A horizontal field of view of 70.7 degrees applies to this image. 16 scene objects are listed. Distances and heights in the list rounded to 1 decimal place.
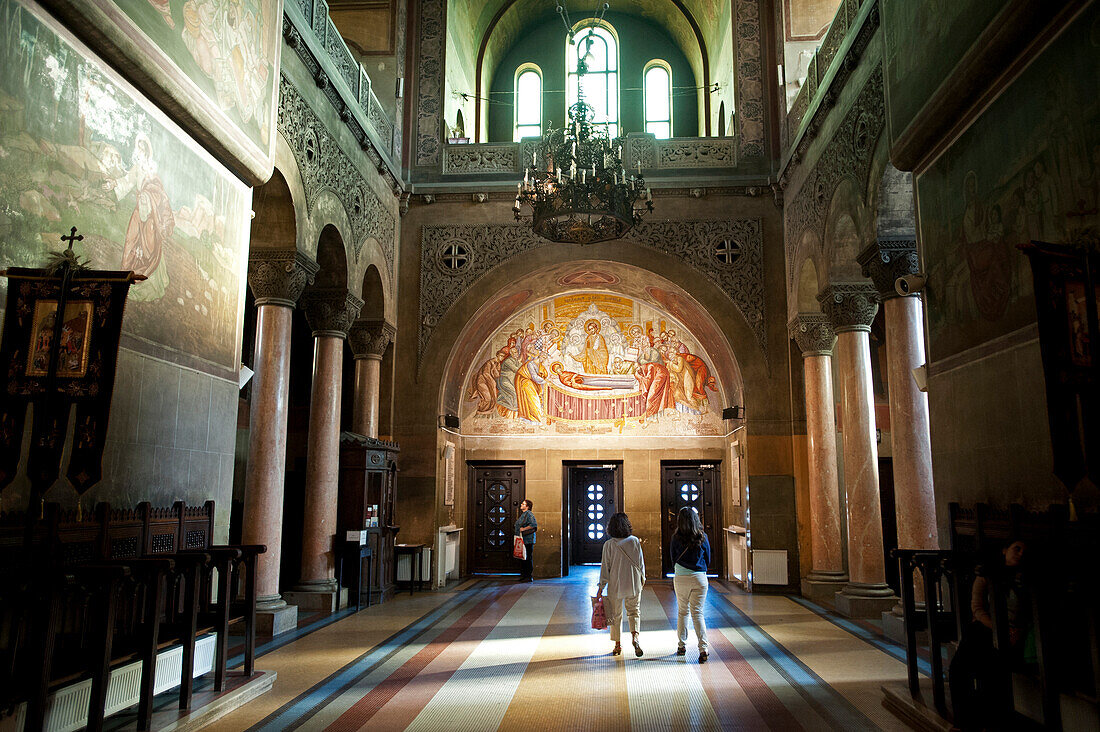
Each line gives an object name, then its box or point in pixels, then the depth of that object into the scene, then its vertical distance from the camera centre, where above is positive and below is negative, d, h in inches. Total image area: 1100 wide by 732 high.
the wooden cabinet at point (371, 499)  442.3 -1.9
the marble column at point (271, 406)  349.4 +41.8
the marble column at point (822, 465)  467.5 +18.1
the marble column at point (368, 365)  518.6 +87.1
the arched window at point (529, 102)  702.5 +359.9
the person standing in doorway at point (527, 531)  587.8 -26.5
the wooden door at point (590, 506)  706.8 -9.4
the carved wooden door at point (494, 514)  645.3 -15.3
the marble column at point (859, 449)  398.6 +23.9
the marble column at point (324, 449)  413.1 +25.5
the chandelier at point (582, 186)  395.5 +158.4
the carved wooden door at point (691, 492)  648.4 +2.7
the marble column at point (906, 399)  331.9 +41.9
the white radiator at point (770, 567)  506.6 -46.5
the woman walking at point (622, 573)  288.4 -28.7
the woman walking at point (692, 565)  278.2 -24.9
